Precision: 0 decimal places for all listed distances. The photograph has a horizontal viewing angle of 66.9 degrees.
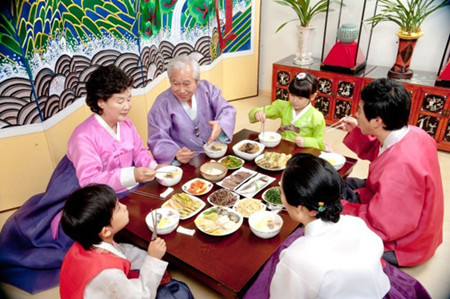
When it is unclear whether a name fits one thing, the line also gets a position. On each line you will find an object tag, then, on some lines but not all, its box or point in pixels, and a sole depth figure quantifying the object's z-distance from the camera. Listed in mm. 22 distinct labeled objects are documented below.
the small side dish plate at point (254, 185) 2064
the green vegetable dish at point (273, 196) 1959
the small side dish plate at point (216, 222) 1762
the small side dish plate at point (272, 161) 2303
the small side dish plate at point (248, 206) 1891
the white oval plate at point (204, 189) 2097
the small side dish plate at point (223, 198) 1961
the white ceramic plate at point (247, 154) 2428
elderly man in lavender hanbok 2586
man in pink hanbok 1933
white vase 4551
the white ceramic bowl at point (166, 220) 1762
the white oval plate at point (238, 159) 2326
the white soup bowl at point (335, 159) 2316
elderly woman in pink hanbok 2213
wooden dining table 1532
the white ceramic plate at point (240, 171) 2133
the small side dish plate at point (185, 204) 1914
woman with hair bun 1259
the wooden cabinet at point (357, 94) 3760
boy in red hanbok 1474
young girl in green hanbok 2770
